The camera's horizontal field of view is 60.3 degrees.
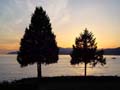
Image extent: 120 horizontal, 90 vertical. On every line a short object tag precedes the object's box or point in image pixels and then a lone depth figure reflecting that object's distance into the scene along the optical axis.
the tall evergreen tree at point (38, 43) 14.86
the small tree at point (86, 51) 17.14
